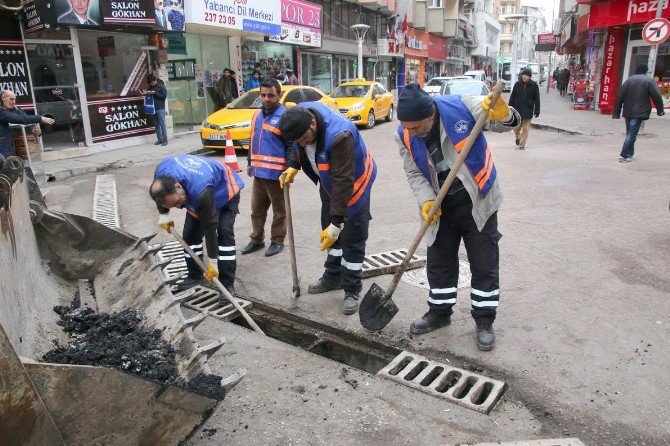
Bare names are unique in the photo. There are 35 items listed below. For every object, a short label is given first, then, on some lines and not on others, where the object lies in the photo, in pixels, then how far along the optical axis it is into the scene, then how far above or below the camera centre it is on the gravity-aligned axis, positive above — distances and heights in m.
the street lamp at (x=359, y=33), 22.13 +2.08
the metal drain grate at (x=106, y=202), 6.44 -1.61
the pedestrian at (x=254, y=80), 16.41 +0.05
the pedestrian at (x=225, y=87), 15.40 -0.14
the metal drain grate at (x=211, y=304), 3.95 -1.71
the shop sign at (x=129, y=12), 10.70 +1.47
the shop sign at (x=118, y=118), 11.84 -0.81
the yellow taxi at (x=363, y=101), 15.52 -0.63
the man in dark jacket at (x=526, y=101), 11.15 -0.49
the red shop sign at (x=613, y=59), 17.50 +0.56
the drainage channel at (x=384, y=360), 2.94 -1.75
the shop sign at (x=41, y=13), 9.42 +1.27
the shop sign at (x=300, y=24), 18.48 +2.10
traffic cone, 8.09 -1.15
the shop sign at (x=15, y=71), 9.66 +0.26
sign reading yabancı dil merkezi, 13.59 +1.89
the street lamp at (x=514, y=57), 24.81 +0.97
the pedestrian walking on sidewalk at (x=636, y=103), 9.33 -0.48
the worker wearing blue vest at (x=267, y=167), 5.05 -0.81
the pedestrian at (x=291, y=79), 17.59 +0.07
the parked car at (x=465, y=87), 17.72 -0.29
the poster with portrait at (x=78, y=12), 9.86 +1.36
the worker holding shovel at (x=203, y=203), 3.56 -0.88
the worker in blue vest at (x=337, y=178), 3.55 -0.70
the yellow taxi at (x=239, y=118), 11.10 -0.77
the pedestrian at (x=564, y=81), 32.88 -0.26
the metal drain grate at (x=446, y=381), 2.87 -1.71
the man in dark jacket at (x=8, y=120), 7.23 -0.47
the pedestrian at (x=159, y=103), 12.30 -0.46
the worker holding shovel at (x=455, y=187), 3.08 -0.66
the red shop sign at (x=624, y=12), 15.62 +1.94
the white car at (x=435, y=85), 21.42 -0.27
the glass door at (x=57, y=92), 10.48 -0.15
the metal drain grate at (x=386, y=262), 4.63 -1.64
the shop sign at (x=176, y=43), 14.31 +1.07
